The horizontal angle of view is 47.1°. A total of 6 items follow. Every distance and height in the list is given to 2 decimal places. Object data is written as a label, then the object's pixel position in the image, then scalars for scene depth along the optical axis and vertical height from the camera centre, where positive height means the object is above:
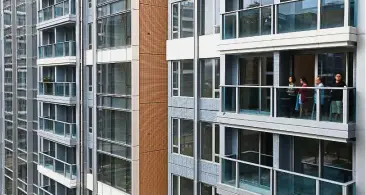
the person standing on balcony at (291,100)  11.23 -0.40
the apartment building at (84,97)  17.27 -0.57
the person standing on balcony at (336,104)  10.09 -0.45
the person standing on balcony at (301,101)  10.97 -0.40
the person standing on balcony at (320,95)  10.44 -0.24
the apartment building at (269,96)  10.12 -0.31
